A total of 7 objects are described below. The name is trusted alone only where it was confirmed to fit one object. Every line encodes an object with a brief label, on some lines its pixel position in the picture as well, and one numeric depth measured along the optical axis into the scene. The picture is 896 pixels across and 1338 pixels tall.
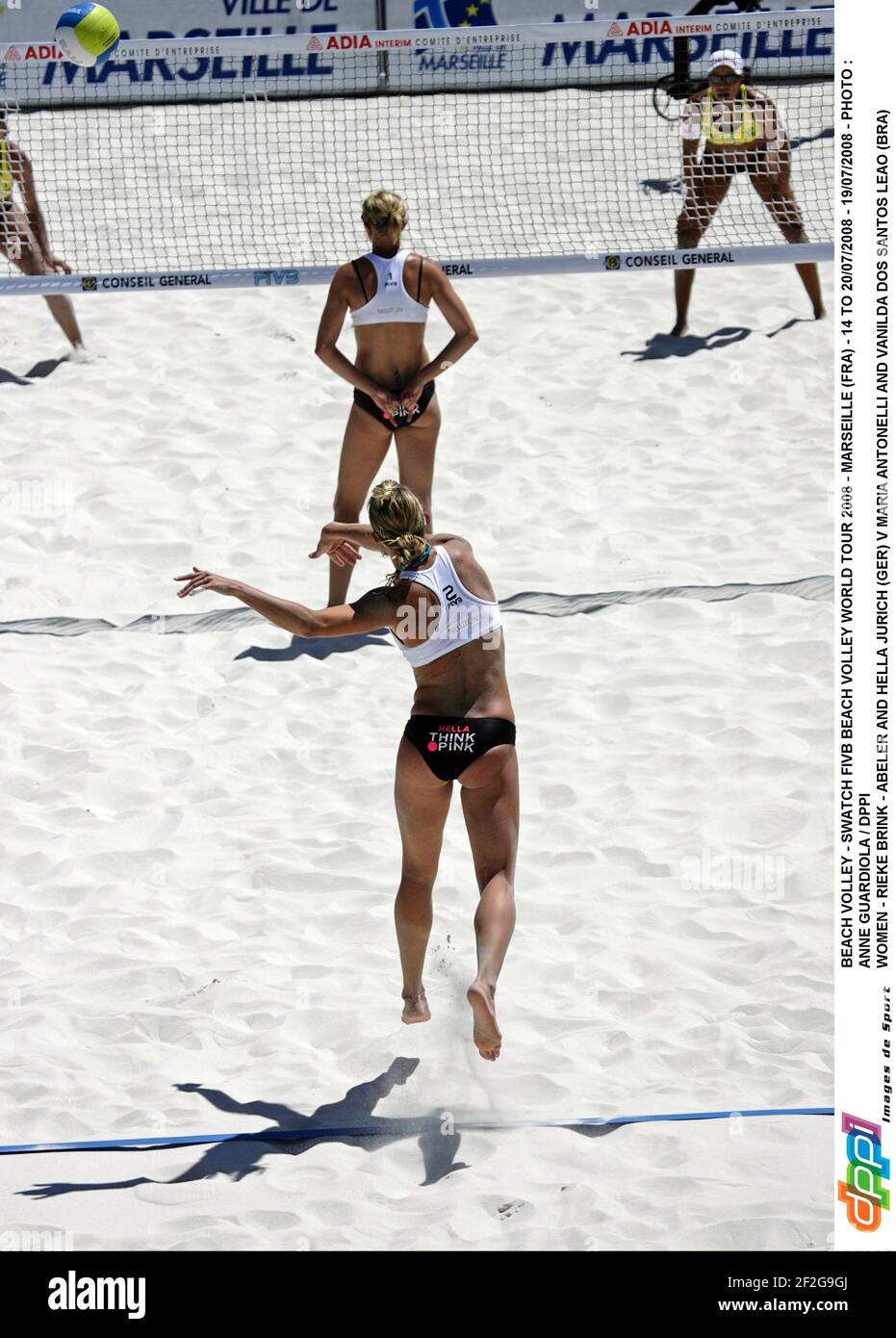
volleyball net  19.80
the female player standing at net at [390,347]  13.23
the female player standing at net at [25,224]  17.44
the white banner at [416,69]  24.45
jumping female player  8.61
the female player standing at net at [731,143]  18.03
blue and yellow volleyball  14.50
